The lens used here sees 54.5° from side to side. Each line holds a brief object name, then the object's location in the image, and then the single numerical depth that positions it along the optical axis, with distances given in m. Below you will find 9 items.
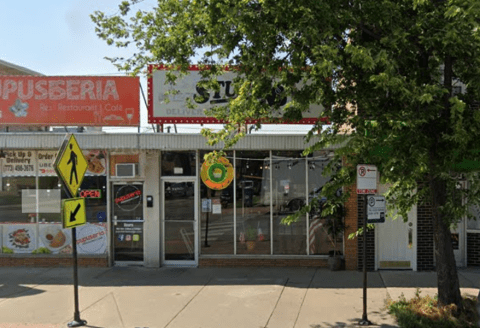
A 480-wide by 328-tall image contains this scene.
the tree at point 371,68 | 6.59
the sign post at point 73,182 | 7.51
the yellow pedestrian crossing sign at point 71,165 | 7.50
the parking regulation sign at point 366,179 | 7.47
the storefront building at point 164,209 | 11.56
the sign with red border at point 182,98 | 11.59
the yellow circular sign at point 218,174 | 11.67
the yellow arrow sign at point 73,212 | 7.50
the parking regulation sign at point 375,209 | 7.63
